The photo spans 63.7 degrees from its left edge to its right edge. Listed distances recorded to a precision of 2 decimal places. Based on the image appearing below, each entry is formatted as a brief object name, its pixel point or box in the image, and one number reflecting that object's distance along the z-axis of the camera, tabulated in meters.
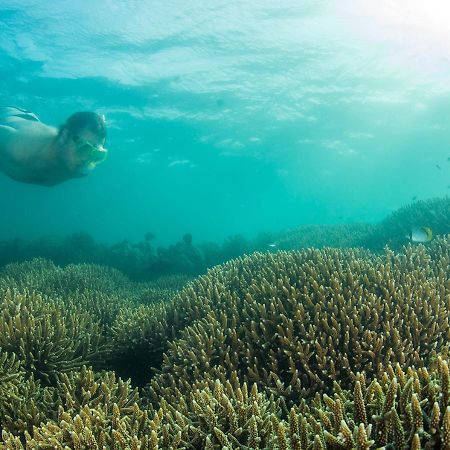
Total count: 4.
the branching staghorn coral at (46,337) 4.49
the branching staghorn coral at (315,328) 3.92
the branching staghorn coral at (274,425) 2.00
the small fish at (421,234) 8.00
